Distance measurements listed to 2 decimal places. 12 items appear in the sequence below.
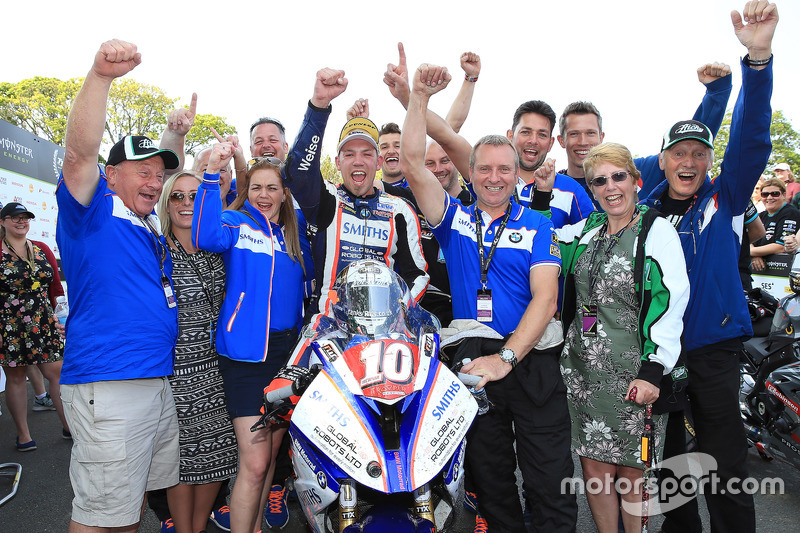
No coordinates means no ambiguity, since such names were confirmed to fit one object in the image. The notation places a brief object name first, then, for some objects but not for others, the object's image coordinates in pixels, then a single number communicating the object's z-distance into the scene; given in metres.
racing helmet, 2.41
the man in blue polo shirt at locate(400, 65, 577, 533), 2.92
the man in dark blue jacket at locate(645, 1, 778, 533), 3.05
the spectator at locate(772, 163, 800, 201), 8.03
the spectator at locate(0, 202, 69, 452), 5.51
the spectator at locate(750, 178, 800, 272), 6.77
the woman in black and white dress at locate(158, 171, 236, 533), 3.30
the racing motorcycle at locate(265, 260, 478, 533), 1.93
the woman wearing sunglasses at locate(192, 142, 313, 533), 3.10
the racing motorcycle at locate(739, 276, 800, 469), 3.84
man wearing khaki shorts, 2.65
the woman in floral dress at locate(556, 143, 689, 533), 2.81
